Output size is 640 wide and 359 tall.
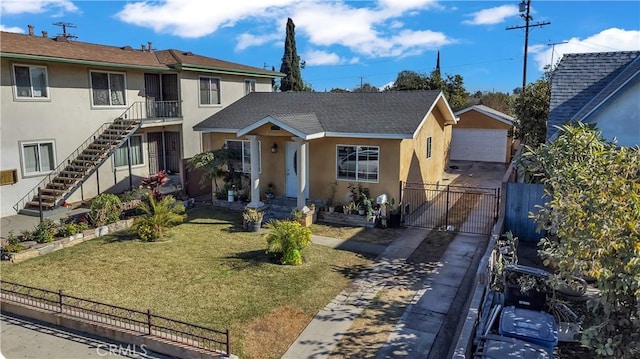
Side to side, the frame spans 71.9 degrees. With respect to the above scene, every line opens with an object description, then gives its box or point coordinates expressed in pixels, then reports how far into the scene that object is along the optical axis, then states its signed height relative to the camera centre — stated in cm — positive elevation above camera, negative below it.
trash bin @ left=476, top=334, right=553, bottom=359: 638 -315
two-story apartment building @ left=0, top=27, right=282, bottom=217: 1688 +111
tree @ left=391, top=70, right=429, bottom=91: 4131 +525
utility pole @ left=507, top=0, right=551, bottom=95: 3133 +829
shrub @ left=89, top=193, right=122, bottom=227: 1530 -260
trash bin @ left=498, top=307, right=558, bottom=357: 680 -307
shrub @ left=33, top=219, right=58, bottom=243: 1343 -294
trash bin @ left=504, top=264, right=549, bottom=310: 808 -292
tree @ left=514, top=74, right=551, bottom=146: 2253 +135
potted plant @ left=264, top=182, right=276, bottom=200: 1819 -227
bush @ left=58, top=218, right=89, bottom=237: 1403 -292
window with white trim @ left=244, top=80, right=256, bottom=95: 2739 +316
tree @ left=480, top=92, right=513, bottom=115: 4653 +400
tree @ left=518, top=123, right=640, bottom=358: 488 -125
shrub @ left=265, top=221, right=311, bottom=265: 1178 -281
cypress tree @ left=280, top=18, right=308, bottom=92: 5031 +835
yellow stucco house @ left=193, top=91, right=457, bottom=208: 1603 -21
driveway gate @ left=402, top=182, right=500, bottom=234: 1555 -295
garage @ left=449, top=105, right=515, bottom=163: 2948 +4
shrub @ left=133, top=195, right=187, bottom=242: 1409 -272
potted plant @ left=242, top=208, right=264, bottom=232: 1538 -294
